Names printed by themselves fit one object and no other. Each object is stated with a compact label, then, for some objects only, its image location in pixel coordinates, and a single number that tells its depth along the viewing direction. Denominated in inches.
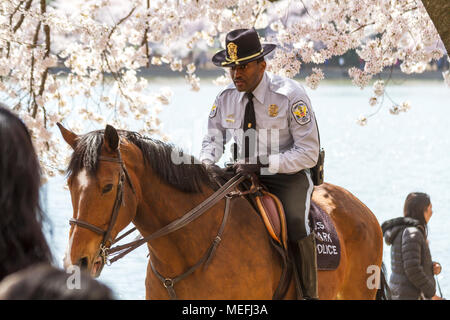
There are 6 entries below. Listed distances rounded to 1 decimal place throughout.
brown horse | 297.3
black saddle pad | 376.5
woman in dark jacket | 473.7
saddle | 351.6
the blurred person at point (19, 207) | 133.1
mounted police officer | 356.8
